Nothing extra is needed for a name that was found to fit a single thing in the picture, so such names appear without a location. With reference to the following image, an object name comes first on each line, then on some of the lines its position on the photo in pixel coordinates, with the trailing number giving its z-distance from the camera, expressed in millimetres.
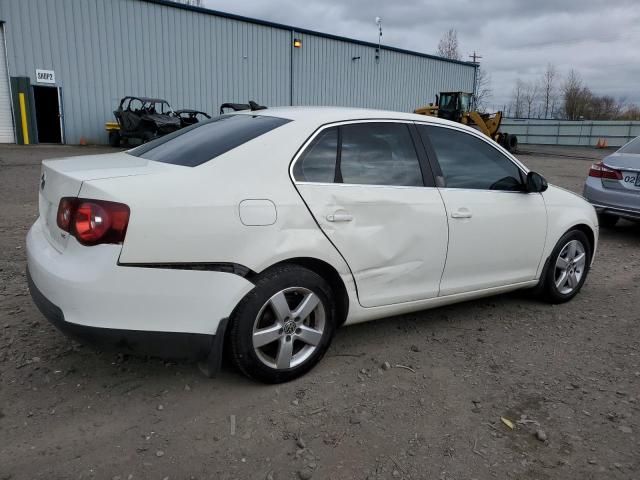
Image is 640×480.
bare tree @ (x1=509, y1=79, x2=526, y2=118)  74750
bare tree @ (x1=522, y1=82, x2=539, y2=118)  73875
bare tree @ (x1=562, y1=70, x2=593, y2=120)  59375
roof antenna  29422
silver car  6801
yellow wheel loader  25000
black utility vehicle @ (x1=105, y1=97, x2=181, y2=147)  18172
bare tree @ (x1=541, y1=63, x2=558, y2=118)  71562
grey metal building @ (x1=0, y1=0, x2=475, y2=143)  19594
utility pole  36312
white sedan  2480
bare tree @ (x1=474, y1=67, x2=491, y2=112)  56075
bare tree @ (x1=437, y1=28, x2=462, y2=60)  61500
